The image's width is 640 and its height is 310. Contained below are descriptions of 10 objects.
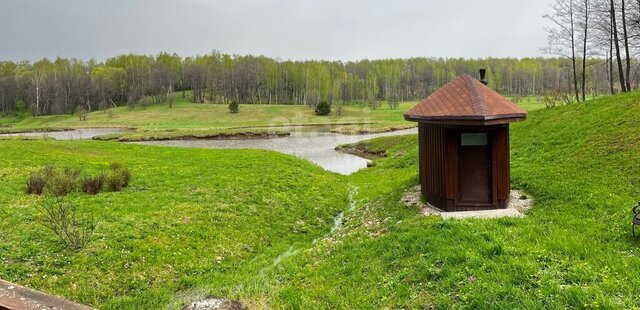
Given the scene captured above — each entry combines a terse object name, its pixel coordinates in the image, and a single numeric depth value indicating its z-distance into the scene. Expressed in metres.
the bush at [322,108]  90.50
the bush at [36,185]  16.12
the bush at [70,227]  10.58
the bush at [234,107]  92.25
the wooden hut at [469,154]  12.36
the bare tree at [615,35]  32.38
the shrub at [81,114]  95.62
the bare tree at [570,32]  41.47
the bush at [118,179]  17.27
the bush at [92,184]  16.76
